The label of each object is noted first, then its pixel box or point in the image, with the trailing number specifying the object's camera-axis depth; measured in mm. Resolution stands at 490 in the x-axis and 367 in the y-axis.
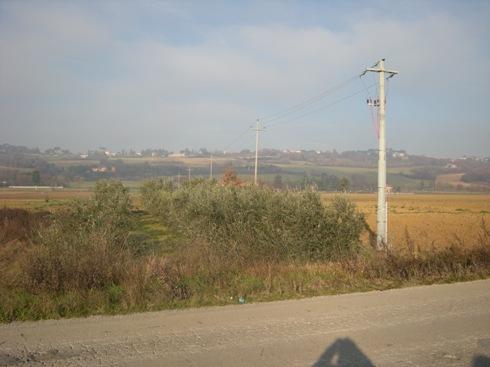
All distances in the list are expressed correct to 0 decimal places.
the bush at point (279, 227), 14625
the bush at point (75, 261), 9094
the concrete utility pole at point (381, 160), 16562
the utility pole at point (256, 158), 42078
